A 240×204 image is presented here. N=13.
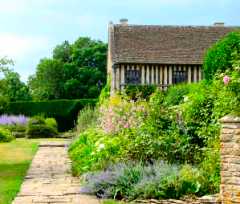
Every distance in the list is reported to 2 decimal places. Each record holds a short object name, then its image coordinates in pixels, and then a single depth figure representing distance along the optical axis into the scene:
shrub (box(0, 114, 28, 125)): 30.29
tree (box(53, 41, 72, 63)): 58.28
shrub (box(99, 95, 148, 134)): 12.19
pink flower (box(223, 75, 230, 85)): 8.21
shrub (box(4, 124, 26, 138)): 29.47
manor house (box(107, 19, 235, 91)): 30.45
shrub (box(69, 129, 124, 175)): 10.80
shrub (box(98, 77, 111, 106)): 31.45
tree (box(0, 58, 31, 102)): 54.10
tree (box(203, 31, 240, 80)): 17.17
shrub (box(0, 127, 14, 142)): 23.22
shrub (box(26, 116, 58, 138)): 28.08
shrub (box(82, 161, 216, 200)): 8.48
